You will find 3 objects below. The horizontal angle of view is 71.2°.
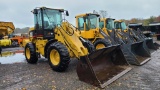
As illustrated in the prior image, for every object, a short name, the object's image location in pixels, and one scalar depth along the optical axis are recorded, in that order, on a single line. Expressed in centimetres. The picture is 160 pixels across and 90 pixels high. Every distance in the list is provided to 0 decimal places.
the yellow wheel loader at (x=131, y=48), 467
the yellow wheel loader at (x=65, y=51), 324
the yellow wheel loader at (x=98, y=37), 393
